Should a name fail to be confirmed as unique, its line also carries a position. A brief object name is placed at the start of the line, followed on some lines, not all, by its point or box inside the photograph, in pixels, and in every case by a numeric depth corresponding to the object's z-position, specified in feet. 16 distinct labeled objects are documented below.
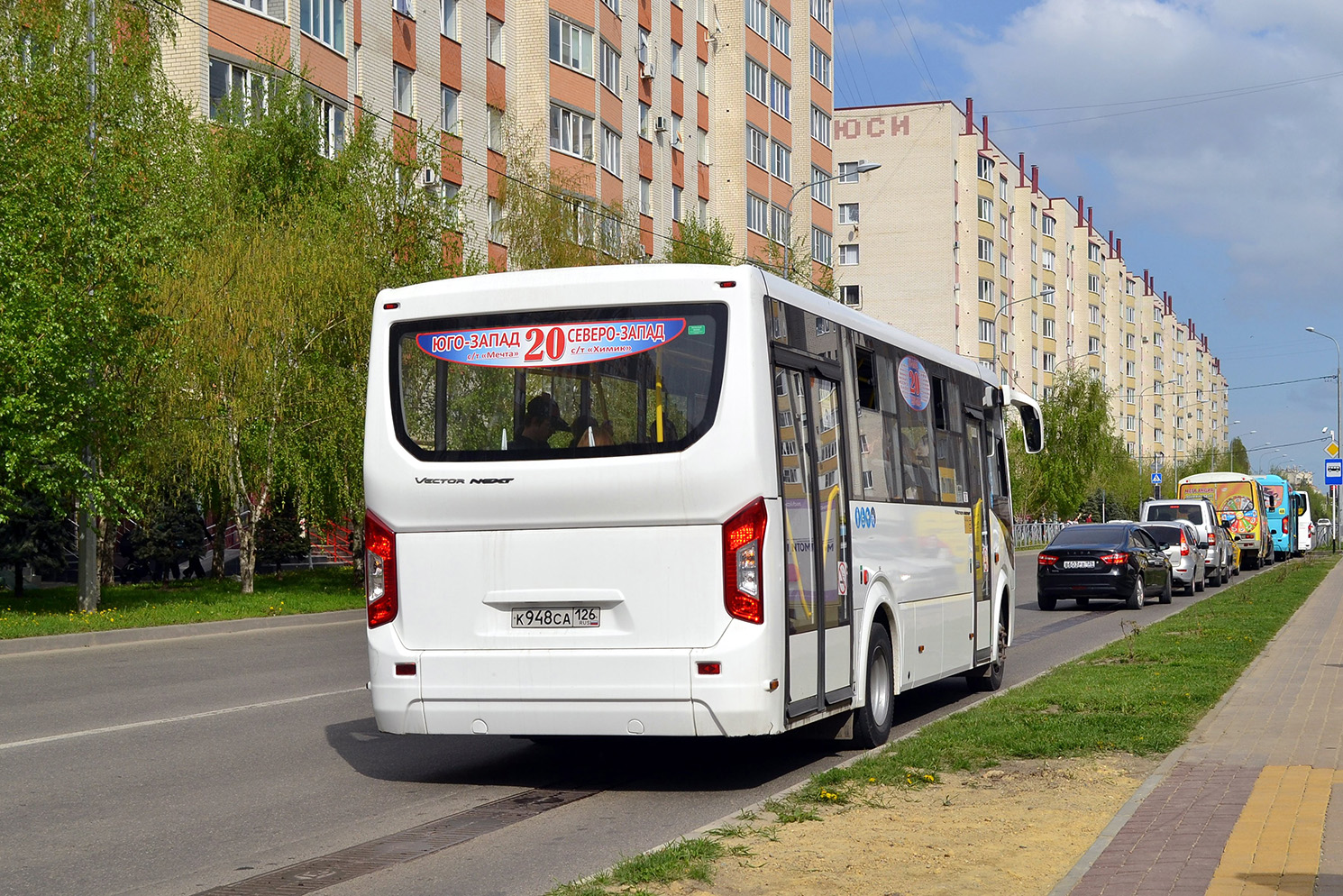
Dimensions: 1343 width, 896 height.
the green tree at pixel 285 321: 92.58
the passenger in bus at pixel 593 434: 29.01
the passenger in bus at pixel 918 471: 38.68
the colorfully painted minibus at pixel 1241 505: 162.40
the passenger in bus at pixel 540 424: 29.43
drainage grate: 21.84
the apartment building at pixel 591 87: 122.31
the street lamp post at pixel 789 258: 138.79
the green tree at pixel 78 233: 73.67
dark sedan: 92.43
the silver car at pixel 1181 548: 110.11
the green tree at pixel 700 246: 149.38
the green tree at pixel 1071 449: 267.18
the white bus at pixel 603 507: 28.25
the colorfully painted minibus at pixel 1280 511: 189.98
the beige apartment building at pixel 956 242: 291.38
